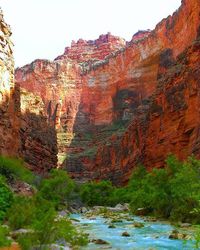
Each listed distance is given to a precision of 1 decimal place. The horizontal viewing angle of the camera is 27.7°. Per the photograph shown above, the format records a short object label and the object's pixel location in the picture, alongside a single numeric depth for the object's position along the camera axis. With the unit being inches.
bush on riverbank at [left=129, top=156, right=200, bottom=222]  742.5
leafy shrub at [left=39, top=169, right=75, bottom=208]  1380.4
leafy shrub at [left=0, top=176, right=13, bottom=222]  585.1
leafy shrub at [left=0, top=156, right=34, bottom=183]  1032.2
